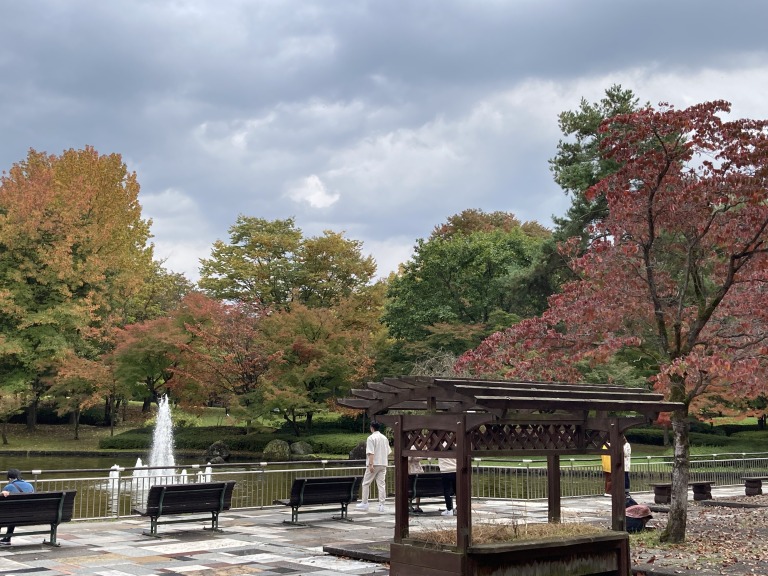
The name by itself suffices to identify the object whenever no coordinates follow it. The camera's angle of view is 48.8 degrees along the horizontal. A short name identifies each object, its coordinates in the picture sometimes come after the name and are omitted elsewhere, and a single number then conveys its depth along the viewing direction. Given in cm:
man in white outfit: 1616
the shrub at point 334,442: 4128
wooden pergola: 869
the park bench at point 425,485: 1667
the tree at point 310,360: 4231
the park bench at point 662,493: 1878
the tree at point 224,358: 4288
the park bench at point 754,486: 2169
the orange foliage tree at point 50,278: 4700
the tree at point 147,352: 4478
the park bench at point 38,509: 1198
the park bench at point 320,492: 1527
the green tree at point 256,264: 5575
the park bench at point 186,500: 1351
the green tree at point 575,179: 3784
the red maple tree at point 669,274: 1300
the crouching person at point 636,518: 1415
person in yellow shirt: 1829
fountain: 4325
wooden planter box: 865
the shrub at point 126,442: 4484
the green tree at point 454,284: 4428
